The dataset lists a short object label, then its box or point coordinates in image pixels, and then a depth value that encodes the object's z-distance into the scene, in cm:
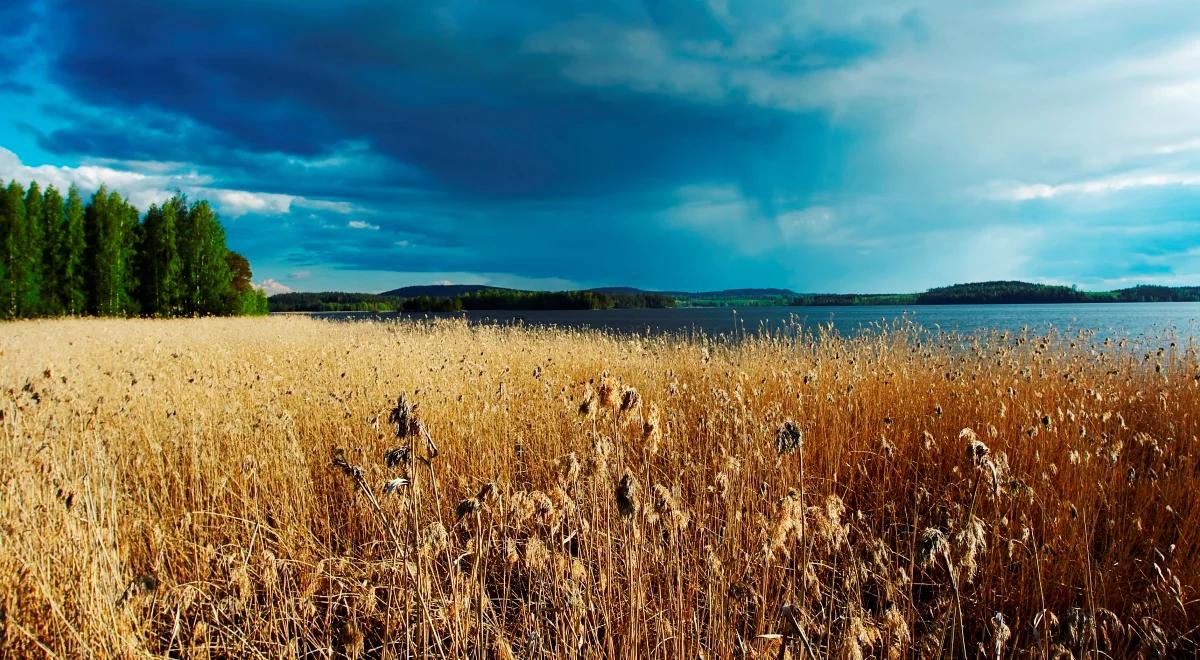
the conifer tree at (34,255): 3669
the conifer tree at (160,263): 4256
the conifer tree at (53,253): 3834
